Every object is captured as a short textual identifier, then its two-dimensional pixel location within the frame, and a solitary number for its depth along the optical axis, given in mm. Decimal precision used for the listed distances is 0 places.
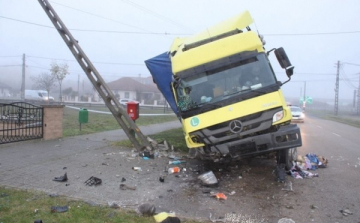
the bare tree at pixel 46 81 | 53153
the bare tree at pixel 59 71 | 45812
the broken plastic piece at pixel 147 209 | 4555
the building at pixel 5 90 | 105812
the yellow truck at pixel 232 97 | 5980
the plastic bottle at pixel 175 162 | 8267
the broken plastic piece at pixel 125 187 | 5869
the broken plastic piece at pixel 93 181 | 6070
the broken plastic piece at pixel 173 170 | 7289
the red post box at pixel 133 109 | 10820
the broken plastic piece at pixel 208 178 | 6137
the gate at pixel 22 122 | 10648
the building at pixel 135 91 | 77125
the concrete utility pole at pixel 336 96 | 54562
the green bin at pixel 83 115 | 13961
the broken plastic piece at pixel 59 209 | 4523
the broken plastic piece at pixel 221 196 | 5379
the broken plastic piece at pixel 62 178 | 6205
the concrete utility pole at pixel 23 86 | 48250
